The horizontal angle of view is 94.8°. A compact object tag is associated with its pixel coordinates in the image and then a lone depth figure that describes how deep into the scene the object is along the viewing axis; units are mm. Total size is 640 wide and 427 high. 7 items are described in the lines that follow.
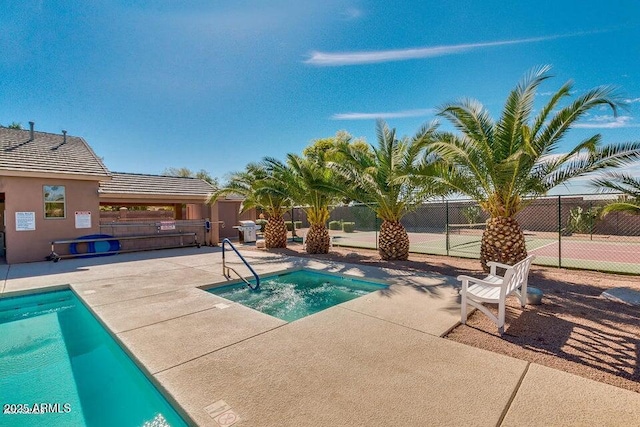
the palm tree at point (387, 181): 10250
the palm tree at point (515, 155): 6609
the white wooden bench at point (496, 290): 4287
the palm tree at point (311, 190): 12031
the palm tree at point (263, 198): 13992
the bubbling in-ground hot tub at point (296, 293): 6586
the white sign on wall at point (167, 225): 15646
